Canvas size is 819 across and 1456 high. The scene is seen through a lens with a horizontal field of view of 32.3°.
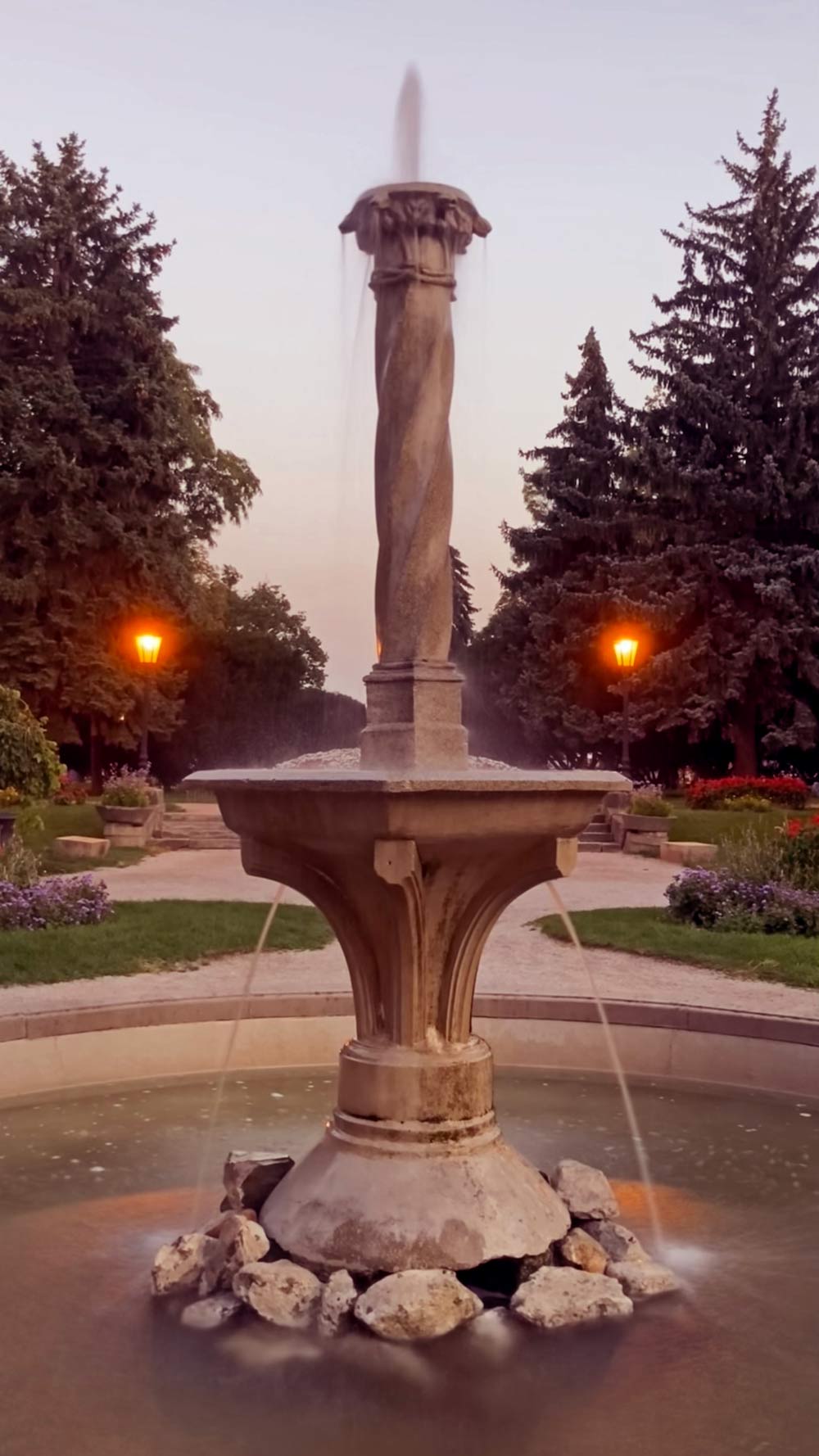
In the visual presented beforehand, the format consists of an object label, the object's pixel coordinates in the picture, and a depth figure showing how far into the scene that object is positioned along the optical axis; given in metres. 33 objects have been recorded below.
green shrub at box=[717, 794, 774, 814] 27.30
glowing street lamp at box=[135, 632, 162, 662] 26.84
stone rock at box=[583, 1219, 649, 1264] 4.86
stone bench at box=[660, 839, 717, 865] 22.20
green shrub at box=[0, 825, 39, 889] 15.35
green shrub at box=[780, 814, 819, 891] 15.10
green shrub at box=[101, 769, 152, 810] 24.72
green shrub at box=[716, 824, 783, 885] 15.08
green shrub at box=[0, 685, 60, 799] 17.81
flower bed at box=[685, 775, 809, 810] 28.55
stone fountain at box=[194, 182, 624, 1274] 4.61
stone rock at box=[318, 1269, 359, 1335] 4.33
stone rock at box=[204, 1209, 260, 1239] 4.87
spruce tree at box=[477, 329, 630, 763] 38.53
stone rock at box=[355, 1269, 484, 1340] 4.27
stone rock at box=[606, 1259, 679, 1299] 4.65
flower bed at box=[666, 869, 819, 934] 13.55
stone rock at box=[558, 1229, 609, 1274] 4.76
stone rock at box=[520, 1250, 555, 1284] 4.71
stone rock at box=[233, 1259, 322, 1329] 4.39
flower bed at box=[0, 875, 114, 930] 13.23
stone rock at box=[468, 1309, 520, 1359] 4.23
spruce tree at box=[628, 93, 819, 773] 34.41
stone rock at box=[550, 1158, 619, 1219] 5.09
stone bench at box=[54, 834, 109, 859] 22.12
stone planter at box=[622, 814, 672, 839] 24.45
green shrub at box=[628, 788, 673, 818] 24.94
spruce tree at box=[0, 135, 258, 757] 32.72
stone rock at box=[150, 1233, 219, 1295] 4.61
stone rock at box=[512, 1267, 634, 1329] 4.41
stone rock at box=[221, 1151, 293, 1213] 5.12
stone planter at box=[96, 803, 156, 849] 24.33
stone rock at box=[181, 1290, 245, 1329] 4.36
